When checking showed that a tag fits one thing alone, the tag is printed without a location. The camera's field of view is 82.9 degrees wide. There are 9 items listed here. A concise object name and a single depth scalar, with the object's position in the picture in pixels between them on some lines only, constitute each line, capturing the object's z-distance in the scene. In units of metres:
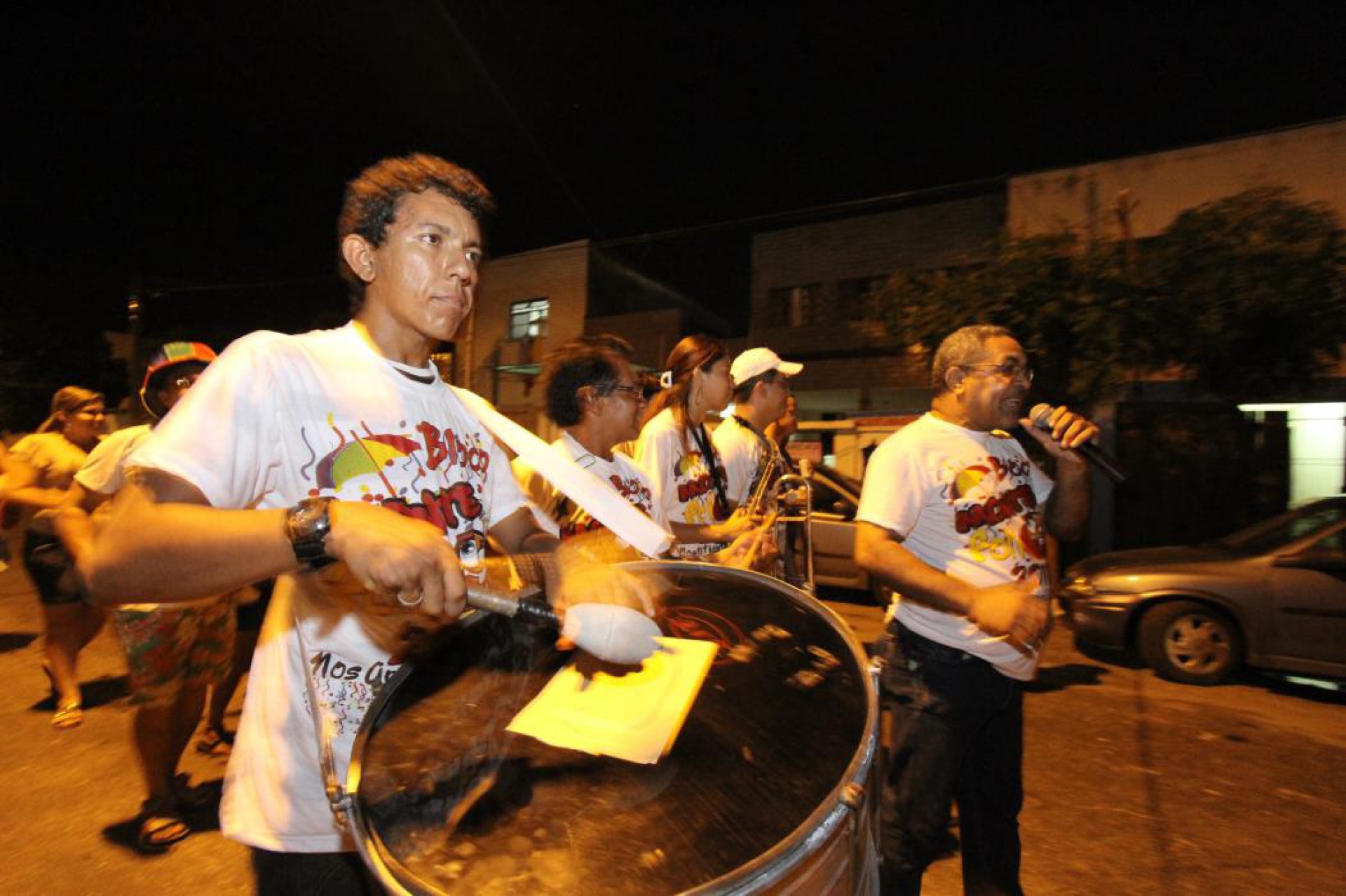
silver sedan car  5.77
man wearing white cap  4.36
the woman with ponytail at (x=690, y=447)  3.79
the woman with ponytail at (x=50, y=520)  4.72
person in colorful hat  3.39
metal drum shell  0.98
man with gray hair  2.47
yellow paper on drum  1.21
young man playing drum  1.10
